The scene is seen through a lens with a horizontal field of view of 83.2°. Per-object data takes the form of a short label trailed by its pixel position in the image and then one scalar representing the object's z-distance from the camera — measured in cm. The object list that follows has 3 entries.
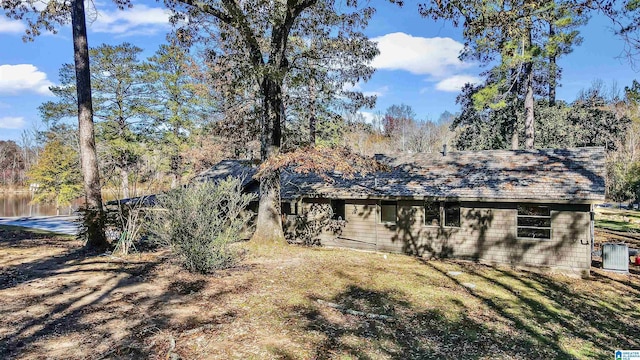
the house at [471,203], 1075
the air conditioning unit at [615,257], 1121
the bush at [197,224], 712
